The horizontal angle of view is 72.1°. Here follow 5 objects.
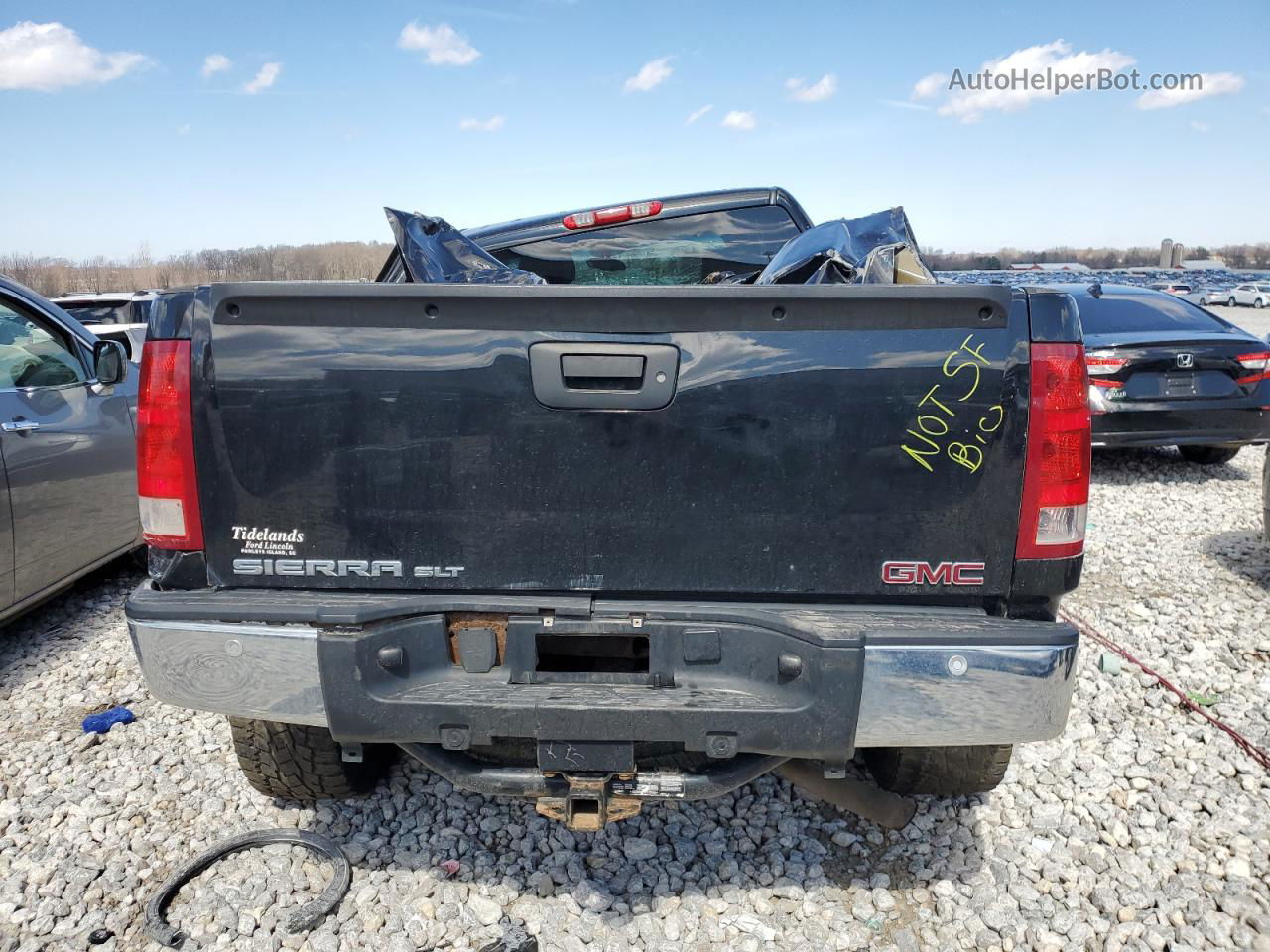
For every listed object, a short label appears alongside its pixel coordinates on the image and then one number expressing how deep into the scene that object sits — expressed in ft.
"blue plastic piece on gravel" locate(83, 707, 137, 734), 11.57
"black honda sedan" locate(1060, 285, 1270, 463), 23.53
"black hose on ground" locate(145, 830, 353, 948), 7.89
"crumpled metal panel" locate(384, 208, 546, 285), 11.19
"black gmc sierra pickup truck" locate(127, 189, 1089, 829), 6.85
